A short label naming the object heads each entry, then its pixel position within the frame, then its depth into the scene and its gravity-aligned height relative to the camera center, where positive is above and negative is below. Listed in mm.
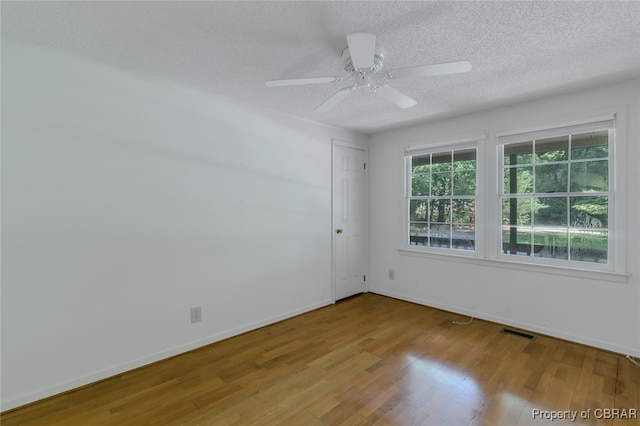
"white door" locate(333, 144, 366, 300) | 4184 -122
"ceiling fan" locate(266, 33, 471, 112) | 1633 +908
